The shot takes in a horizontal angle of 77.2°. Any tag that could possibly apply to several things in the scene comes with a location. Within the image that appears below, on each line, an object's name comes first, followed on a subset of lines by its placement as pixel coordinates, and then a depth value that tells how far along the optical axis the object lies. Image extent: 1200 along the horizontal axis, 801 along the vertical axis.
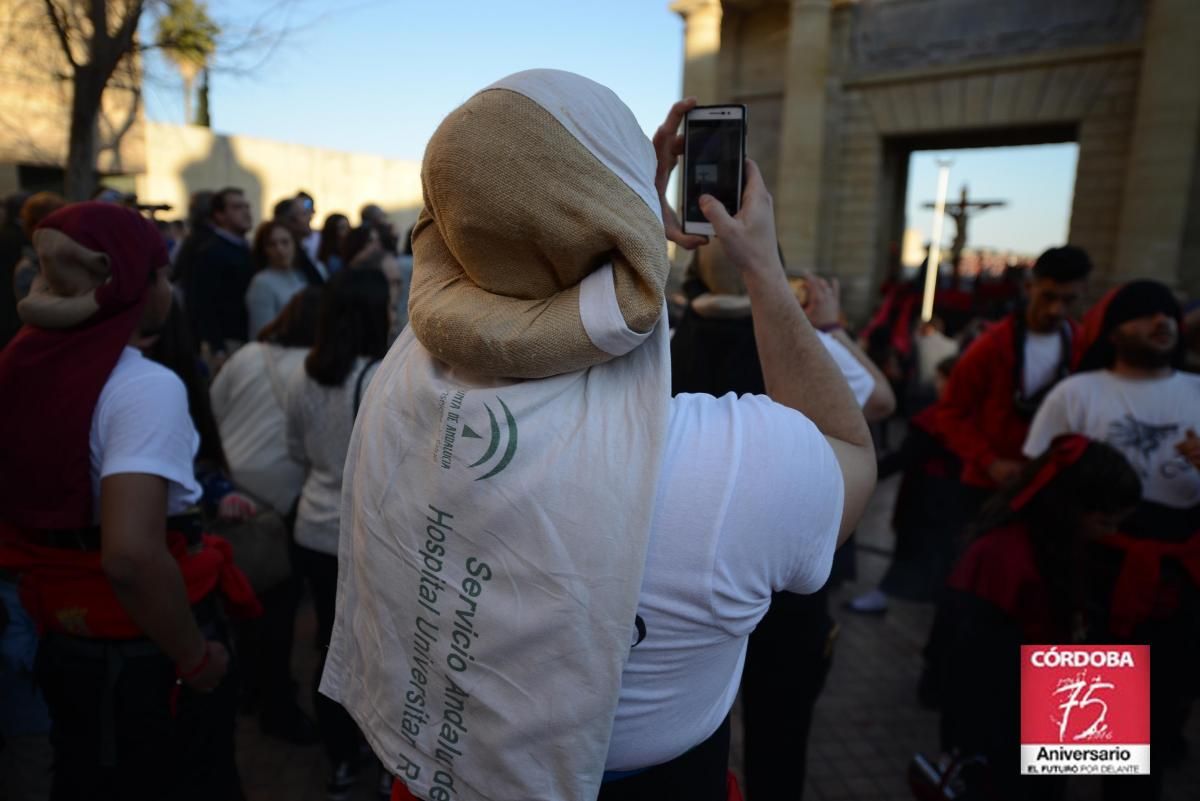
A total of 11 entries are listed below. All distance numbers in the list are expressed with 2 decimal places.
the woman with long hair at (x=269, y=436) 3.03
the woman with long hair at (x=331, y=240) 6.35
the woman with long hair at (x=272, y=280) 5.00
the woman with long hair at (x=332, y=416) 2.67
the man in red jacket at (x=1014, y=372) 3.65
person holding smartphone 0.89
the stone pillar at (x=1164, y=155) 10.41
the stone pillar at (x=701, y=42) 14.52
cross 17.91
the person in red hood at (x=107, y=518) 1.63
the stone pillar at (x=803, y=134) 13.49
